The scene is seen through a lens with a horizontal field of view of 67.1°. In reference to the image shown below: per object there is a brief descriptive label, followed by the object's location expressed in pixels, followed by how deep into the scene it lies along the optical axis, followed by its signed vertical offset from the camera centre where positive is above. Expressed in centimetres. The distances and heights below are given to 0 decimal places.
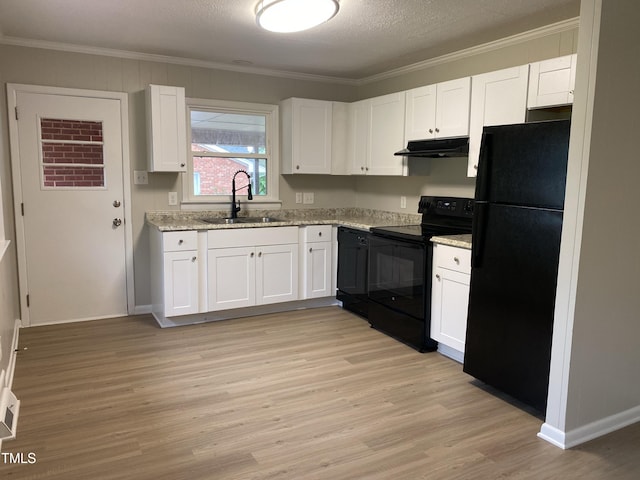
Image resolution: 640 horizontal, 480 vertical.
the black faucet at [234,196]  461 -12
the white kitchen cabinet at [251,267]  414 -73
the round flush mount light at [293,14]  260 +95
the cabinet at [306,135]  472 +50
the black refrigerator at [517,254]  243 -34
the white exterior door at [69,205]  392 -21
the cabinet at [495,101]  316 +60
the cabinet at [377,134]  427 +49
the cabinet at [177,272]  392 -73
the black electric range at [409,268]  350 -62
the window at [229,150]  456 +33
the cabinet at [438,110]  359 +62
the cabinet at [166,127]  407 +47
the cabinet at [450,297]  316 -73
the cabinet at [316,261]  454 -72
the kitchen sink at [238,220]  444 -34
